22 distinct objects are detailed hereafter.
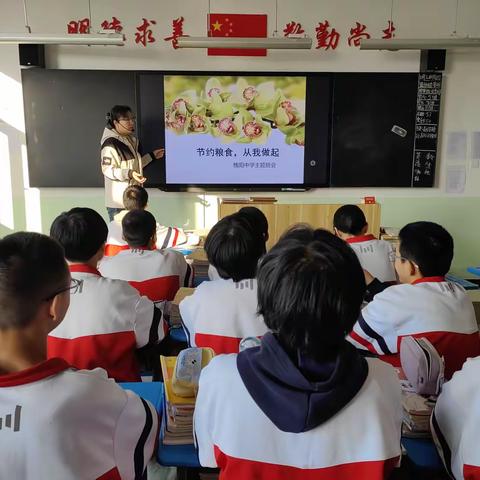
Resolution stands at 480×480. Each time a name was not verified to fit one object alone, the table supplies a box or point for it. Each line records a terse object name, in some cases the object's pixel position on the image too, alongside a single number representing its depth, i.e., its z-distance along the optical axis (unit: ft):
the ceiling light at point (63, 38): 13.01
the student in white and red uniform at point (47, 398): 2.80
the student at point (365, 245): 9.20
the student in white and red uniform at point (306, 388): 2.94
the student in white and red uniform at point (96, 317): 5.29
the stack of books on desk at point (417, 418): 4.18
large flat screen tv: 15.51
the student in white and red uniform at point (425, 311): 5.31
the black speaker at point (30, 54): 14.70
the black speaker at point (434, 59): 15.31
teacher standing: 13.87
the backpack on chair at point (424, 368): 4.45
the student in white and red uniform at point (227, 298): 5.54
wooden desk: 12.83
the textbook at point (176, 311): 7.07
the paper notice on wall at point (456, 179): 16.51
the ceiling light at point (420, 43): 13.48
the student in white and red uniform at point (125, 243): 10.02
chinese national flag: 15.14
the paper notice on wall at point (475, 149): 16.31
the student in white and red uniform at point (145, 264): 7.63
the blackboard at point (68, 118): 15.23
